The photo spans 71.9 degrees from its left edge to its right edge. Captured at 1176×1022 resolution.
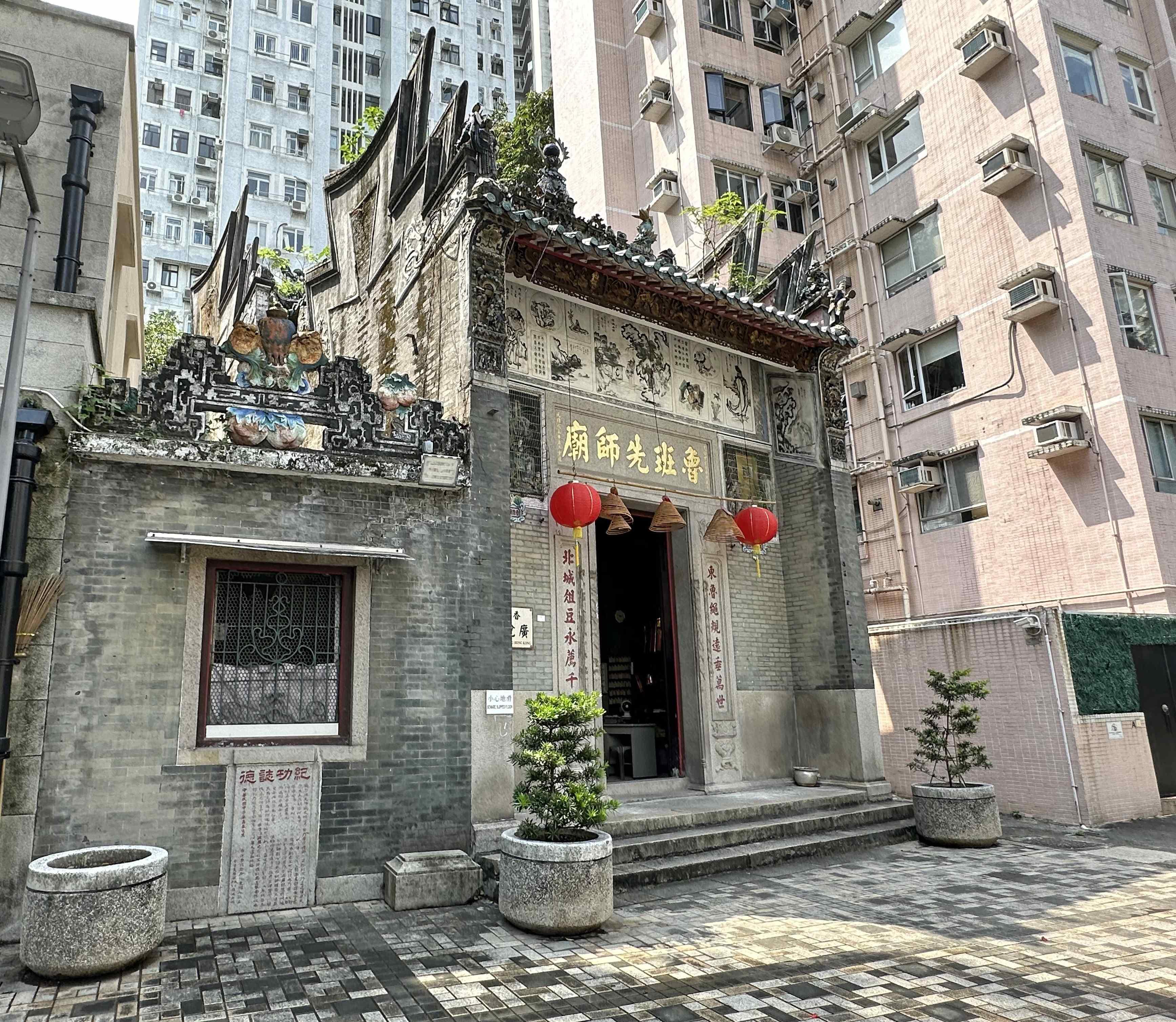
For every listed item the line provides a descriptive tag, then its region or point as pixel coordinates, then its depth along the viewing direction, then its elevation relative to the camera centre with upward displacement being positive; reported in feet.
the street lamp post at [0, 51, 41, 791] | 18.43 +12.41
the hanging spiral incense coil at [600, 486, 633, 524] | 32.50 +7.49
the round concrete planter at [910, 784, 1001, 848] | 31.01 -5.15
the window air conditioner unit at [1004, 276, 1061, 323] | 51.26 +23.39
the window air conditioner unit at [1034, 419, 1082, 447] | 49.32 +14.45
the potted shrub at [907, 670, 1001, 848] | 31.12 -4.17
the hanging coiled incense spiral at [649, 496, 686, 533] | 33.91 +7.29
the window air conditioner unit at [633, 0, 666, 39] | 74.90 +61.34
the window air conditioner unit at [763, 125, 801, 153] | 72.54 +48.08
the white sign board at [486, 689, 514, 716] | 26.81 +0.09
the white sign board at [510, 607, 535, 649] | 30.60 +2.76
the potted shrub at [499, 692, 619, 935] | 20.58 -3.48
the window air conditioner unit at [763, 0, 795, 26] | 75.77 +61.92
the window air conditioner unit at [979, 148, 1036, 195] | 53.47 +32.62
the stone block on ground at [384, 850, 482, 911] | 23.03 -4.80
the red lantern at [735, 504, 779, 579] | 35.37 +7.05
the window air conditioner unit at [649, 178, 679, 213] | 71.41 +43.22
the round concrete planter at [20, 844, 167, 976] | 17.11 -3.98
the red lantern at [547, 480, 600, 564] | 30.14 +7.12
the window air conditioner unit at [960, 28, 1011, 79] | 55.42 +41.92
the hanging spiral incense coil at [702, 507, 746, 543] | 36.40 +7.20
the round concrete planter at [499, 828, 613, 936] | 20.48 -4.60
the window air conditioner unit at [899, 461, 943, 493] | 59.00 +14.55
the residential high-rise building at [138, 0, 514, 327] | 124.98 +94.78
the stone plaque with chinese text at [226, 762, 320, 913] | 22.50 -3.27
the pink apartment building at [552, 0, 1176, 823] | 38.75 +25.18
